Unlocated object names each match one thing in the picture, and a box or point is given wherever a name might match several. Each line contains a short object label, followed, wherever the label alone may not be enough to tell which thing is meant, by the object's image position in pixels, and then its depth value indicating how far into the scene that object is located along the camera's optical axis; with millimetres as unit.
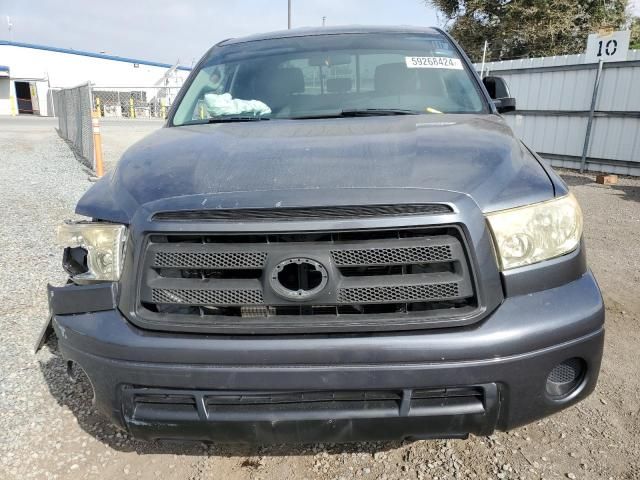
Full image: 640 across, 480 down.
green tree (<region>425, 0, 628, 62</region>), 18266
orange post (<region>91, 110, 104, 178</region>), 9008
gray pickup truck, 1604
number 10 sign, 9242
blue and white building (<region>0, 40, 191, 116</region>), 41656
